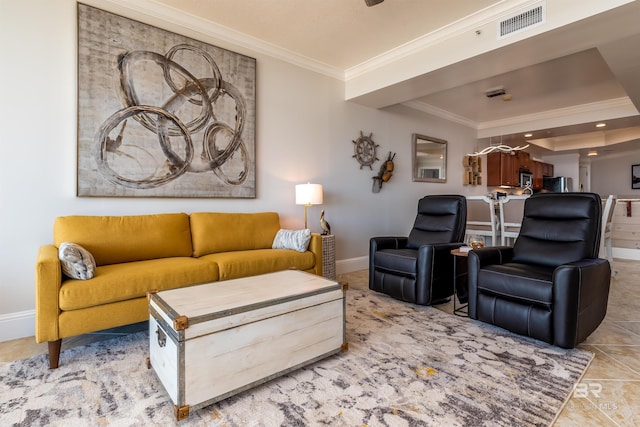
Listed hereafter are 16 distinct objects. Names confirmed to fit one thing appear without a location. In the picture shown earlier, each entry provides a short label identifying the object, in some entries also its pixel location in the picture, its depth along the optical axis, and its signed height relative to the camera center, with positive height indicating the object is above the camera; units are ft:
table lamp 11.33 +0.62
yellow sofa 6.05 -1.26
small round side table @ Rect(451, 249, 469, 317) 9.08 -1.99
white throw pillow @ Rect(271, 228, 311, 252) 10.08 -0.91
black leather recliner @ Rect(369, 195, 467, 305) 9.27 -1.34
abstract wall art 8.33 +2.87
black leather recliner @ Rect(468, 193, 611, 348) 6.47 -1.40
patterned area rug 4.65 -2.96
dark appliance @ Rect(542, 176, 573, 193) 26.61 +2.40
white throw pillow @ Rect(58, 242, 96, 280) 6.30 -1.03
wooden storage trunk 4.65 -2.01
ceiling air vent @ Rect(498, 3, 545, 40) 8.33 +5.15
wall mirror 17.25 +3.00
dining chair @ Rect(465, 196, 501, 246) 14.38 -0.39
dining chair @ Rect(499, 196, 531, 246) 13.96 -0.26
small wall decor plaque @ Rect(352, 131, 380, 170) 14.55 +2.85
